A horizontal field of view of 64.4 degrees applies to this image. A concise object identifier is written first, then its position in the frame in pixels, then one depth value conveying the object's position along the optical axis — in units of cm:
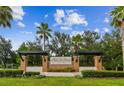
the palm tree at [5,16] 594
